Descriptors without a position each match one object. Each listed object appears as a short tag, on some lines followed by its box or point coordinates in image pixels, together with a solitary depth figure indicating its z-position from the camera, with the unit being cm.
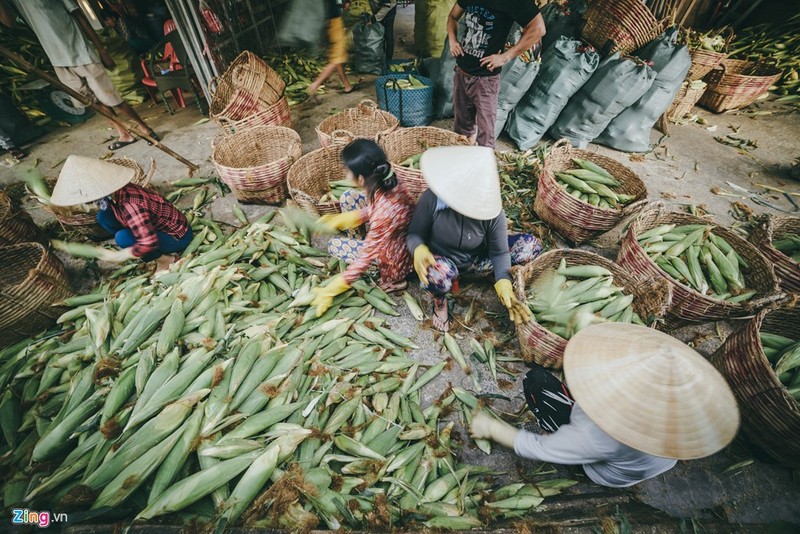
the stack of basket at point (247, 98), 379
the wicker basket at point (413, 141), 338
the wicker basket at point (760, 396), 166
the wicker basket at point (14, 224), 276
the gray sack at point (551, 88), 364
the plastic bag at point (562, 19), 405
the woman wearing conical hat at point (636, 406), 107
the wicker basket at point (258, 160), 318
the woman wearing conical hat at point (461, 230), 186
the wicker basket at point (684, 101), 479
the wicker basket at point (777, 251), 224
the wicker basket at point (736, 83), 479
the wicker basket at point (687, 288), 206
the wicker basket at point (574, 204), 270
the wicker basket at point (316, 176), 296
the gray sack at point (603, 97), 357
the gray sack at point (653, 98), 367
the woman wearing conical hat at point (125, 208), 221
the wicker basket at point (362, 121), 392
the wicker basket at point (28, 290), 217
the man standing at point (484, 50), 295
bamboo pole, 267
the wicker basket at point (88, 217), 293
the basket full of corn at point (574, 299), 201
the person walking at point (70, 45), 364
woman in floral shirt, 207
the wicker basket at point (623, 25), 384
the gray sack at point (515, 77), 368
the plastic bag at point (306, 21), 419
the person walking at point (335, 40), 397
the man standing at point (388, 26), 641
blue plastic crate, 432
